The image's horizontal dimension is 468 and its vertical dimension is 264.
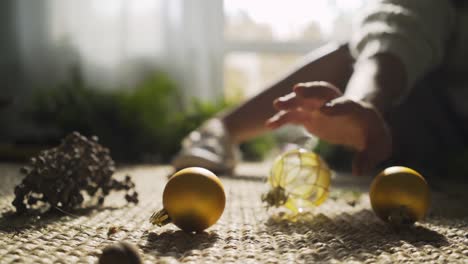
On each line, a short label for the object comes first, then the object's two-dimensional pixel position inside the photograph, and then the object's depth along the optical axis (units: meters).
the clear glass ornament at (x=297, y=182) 0.61
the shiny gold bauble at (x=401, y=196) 0.53
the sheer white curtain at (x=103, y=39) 1.61
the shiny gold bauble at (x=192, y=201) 0.50
